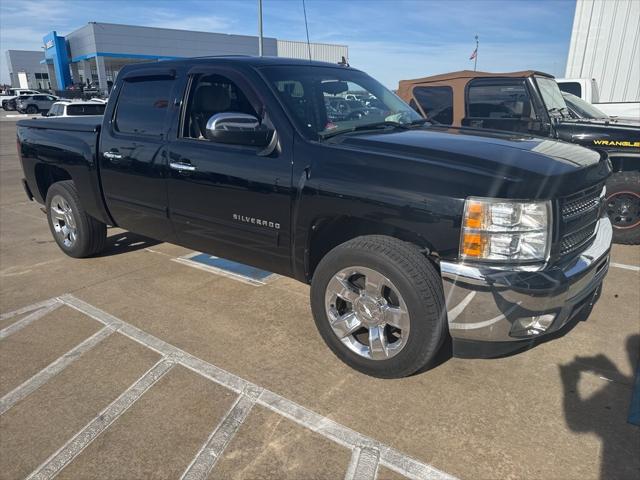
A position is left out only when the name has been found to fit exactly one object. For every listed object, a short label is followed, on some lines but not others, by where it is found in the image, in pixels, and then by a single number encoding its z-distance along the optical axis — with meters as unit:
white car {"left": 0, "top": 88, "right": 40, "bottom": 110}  41.64
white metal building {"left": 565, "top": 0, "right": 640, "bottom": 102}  11.52
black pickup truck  2.41
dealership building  48.06
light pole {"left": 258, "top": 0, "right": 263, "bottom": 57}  14.18
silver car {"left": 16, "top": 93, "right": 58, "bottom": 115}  36.34
